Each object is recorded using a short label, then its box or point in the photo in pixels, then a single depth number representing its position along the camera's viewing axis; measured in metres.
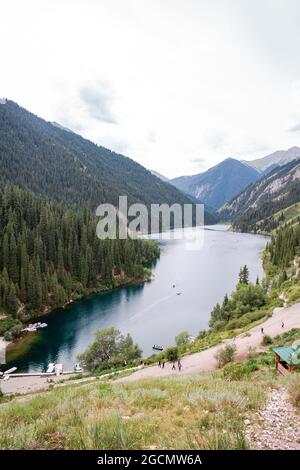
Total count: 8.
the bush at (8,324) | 60.81
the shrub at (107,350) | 44.97
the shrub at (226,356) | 29.12
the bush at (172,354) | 38.05
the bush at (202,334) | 49.47
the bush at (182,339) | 48.25
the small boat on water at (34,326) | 63.03
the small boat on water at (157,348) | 50.46
